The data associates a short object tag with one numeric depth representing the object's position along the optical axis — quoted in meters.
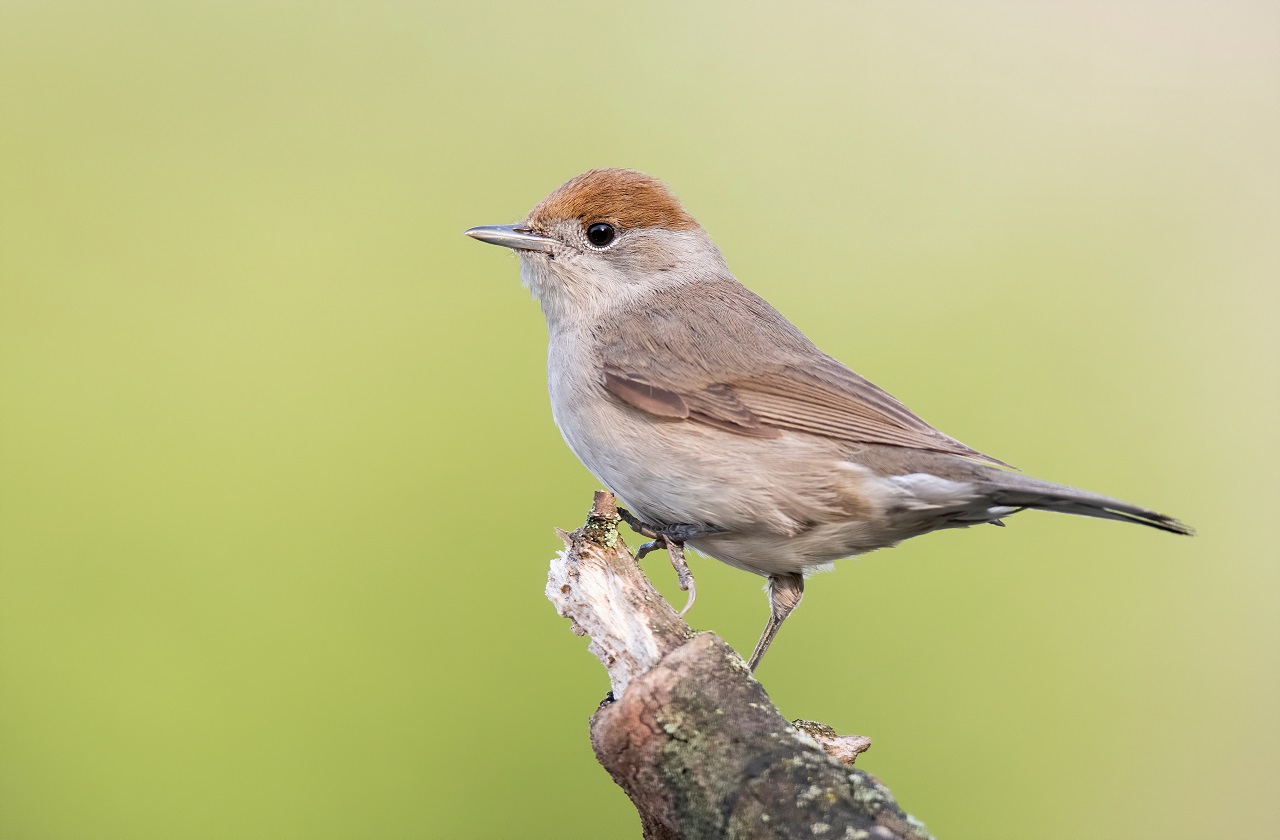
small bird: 7.28
